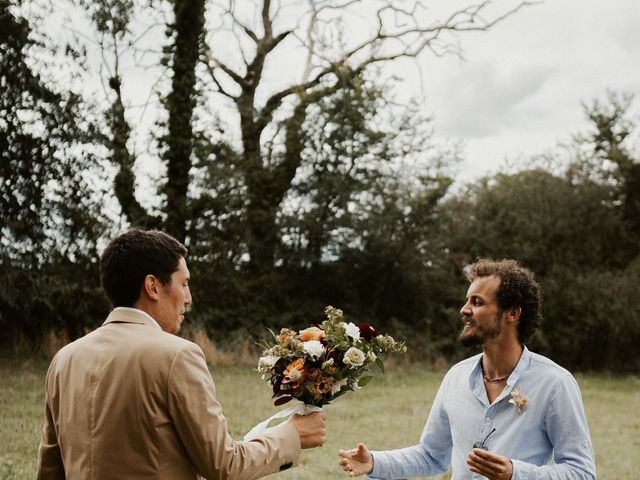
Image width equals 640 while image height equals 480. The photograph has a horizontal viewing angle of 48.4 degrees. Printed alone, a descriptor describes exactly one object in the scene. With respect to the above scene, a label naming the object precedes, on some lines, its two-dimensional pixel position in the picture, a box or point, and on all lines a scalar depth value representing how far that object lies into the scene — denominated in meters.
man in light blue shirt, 3.16
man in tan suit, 2.48
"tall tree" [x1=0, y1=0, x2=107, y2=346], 15.48
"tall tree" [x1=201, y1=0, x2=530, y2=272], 19.42
